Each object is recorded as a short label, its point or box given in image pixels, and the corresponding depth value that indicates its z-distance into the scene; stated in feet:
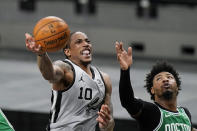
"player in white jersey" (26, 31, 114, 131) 35.95
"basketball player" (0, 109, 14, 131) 37.08
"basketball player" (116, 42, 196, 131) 35.53
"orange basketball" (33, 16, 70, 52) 33.04
